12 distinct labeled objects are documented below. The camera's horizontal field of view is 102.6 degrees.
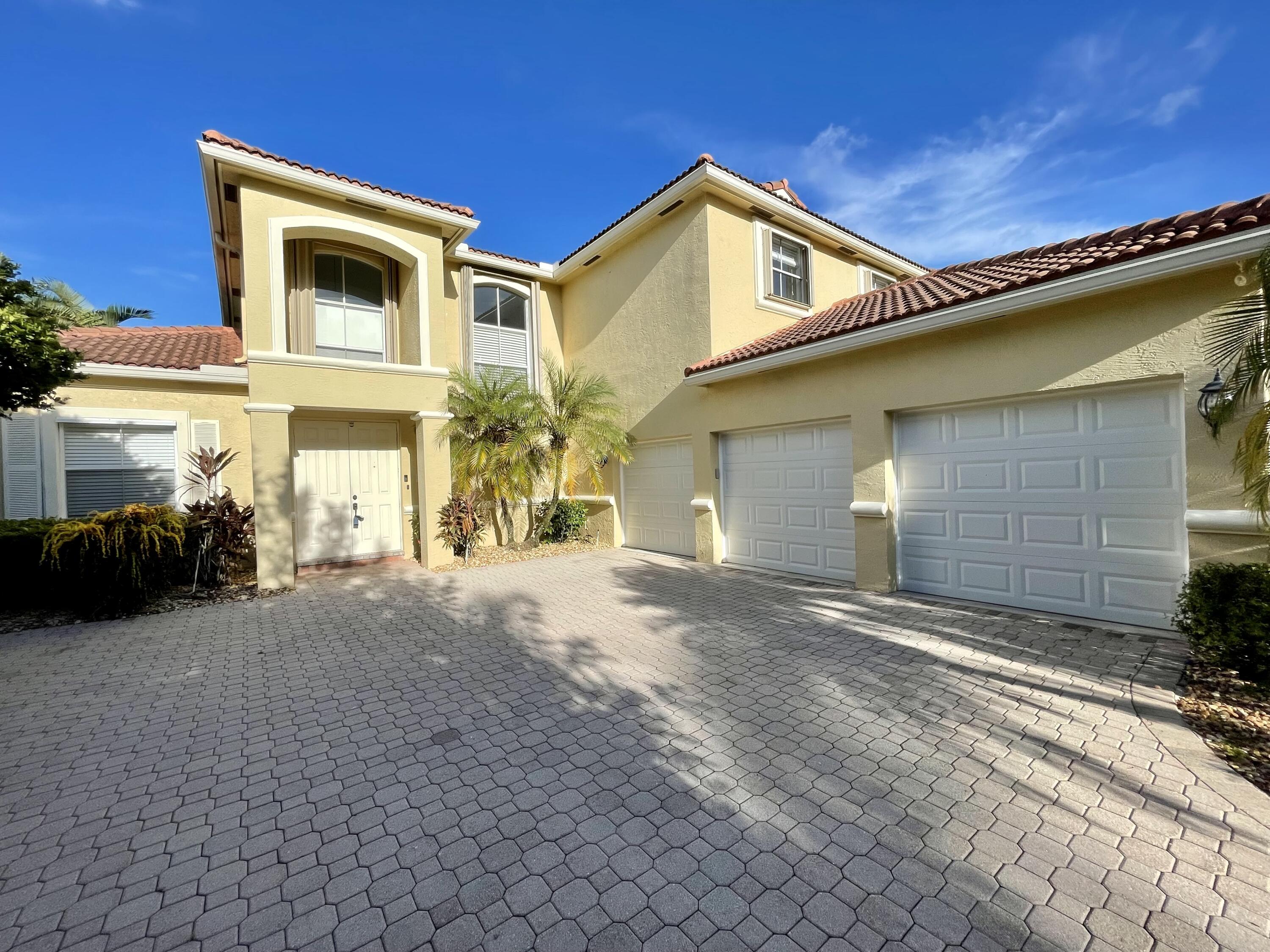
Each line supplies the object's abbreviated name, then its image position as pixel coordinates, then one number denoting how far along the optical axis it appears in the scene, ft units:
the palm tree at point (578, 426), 36.81
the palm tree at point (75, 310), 53.31
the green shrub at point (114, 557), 22.26
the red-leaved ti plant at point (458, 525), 33.58
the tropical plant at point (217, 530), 26.89
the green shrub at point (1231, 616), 13.15
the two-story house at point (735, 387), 17.83
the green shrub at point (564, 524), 41.32
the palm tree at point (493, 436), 34.86
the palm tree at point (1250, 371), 12.13
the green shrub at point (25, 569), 23.41
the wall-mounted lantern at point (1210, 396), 15.66
